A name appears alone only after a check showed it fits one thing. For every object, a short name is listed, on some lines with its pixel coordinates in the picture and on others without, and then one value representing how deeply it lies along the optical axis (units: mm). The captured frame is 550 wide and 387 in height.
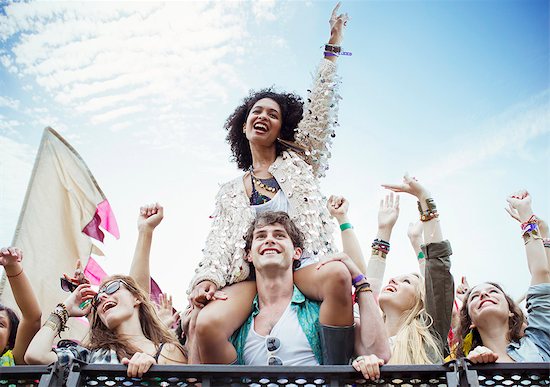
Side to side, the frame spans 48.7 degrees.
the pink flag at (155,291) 4979
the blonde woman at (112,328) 2791
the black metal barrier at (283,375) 1918
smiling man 2623
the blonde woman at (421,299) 2936
